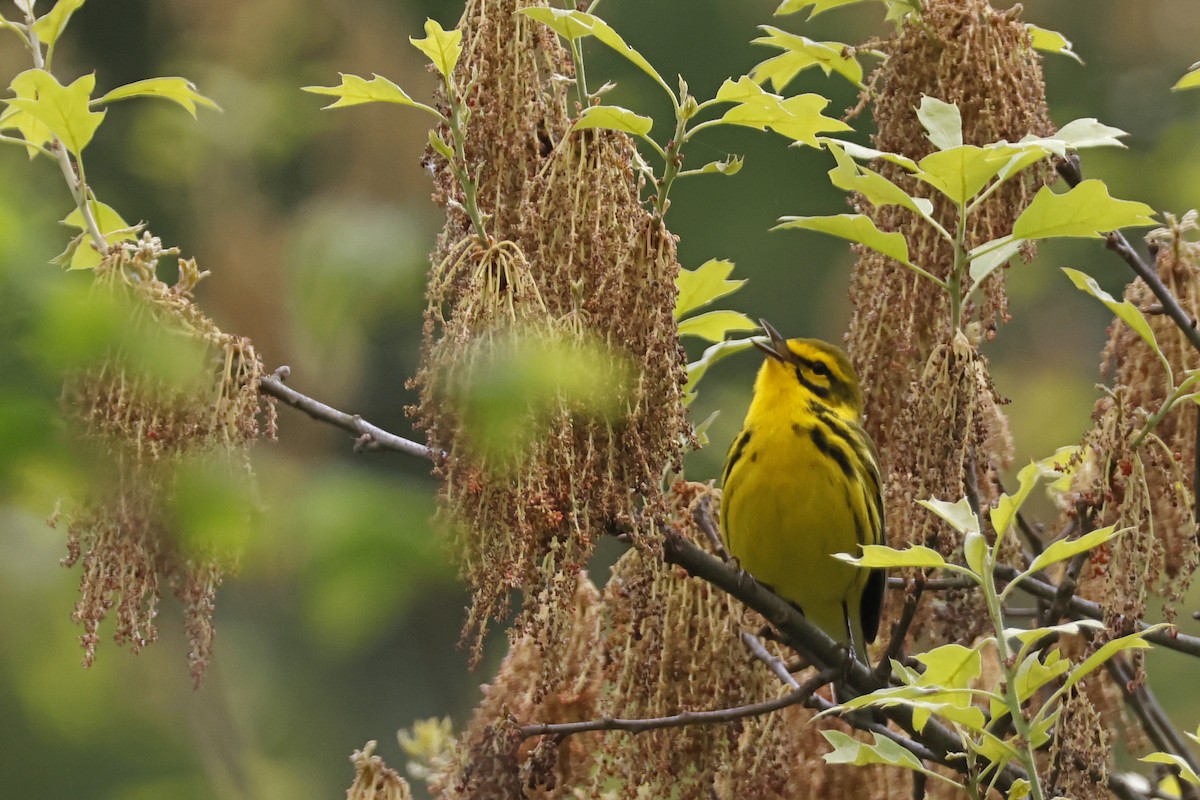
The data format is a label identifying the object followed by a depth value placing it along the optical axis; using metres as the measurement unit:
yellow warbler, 7.07
